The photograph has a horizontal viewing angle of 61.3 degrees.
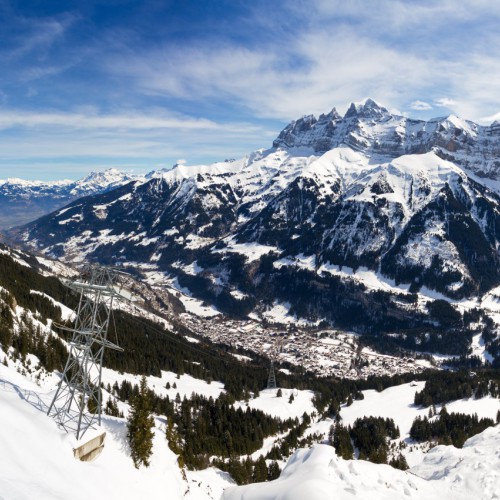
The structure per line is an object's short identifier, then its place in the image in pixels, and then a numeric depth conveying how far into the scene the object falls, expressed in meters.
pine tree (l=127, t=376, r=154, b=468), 49.03
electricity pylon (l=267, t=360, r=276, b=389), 168.88
